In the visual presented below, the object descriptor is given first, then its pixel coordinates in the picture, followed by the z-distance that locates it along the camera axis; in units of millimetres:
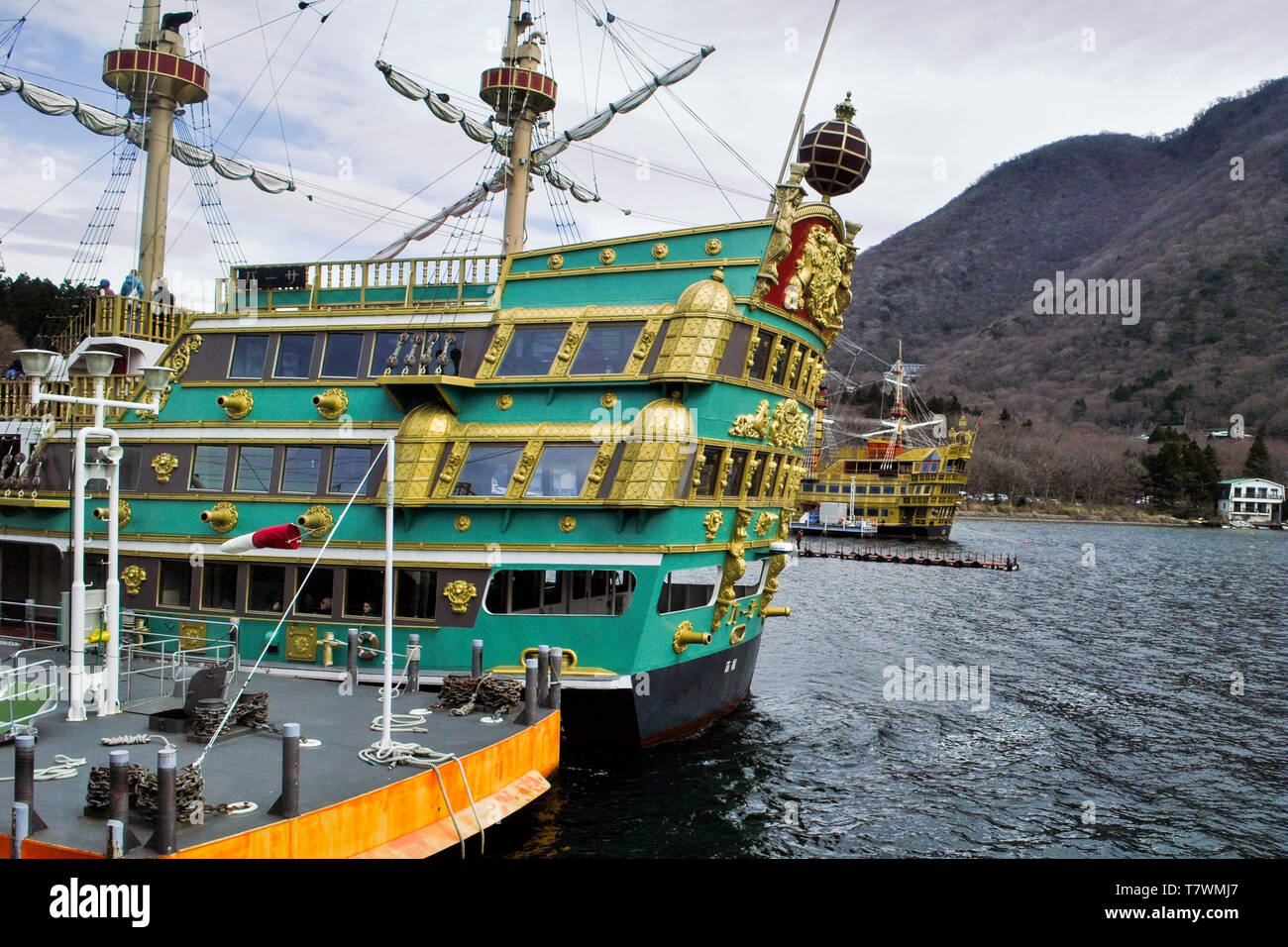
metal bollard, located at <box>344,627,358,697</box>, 17203
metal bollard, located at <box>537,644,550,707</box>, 16281
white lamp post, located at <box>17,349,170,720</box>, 13484
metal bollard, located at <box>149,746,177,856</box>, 9258
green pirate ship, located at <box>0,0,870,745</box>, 17766
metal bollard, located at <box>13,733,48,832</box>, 9703
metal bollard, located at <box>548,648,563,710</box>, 16219
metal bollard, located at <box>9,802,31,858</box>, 9211
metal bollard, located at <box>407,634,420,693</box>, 17234
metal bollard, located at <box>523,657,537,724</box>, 15086
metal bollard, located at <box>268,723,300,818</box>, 10414
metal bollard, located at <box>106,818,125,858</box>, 9086
